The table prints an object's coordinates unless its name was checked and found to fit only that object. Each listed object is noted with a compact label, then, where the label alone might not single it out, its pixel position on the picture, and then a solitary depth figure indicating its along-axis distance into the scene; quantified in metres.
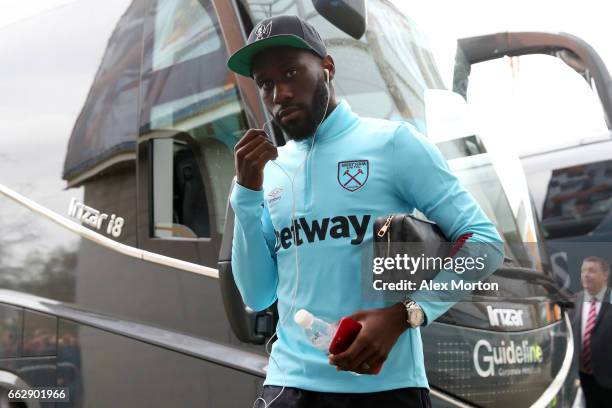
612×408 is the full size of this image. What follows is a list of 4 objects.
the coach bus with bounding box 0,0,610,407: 3.35
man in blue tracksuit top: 2.03
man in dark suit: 3.50
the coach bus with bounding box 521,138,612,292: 9.67
